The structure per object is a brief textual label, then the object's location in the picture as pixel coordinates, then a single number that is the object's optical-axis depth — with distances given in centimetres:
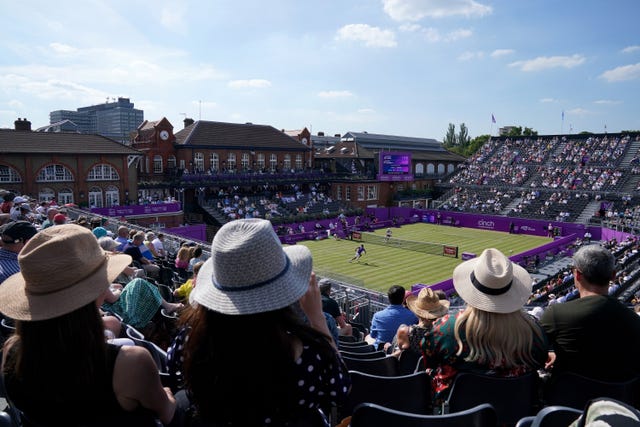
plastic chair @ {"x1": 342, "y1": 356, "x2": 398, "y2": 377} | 433
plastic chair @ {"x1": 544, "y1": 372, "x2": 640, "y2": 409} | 330
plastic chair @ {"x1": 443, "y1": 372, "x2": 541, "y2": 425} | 331
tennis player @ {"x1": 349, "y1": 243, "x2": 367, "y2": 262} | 3136
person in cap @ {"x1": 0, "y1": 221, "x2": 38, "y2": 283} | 531
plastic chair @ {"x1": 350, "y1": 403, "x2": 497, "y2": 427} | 259
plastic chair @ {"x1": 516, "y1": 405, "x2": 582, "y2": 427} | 252
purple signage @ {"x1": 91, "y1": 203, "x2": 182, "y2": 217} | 3275
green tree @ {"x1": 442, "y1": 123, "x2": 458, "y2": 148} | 11875
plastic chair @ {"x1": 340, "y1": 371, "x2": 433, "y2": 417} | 350
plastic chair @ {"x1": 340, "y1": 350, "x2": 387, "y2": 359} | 471
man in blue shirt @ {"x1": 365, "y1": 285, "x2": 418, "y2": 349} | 623
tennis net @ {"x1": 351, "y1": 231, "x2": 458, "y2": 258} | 3288
